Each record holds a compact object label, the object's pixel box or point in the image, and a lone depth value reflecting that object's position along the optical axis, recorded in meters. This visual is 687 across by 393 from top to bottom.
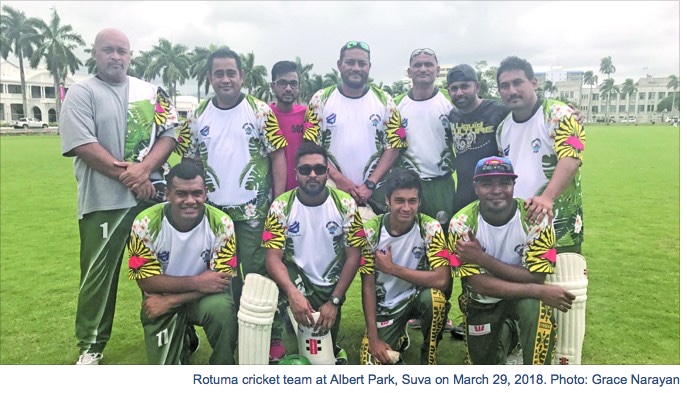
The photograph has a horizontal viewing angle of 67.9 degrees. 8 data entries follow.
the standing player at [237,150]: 2.57
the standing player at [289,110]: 2.65
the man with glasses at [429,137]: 2.64
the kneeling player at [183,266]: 2.47
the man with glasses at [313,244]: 2.53
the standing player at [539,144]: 2.46
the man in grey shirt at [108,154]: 2.52
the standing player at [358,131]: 2.63
